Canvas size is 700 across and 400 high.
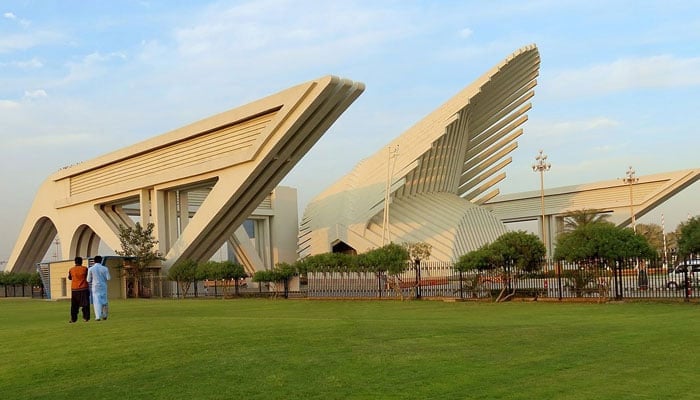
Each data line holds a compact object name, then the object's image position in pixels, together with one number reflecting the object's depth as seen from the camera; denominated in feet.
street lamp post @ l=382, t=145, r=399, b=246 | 151.64
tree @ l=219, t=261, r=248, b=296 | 121.29
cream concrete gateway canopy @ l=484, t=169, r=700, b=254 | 211.20
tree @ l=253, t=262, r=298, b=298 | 113.50
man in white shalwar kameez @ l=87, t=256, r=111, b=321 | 50.60
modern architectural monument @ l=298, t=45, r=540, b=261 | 157.79
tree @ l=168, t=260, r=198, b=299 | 125.90
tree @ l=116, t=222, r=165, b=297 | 132.98
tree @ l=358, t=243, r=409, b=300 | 98.78
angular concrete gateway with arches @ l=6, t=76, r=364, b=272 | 116.16
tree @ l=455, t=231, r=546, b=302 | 83.66
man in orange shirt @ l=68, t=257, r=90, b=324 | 51.38
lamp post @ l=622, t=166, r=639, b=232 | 195.42
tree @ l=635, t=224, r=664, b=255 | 274.36
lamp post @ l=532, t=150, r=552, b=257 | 180.33
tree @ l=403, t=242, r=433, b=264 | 144.15
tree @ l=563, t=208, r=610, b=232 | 193.67
